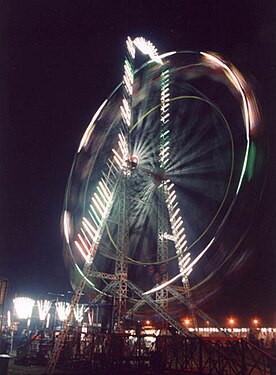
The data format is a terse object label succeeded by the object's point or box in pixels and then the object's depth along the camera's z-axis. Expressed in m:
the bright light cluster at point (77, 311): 27.41
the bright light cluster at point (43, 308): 29.97
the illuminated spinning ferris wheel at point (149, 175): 17.83
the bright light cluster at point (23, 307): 28.38
